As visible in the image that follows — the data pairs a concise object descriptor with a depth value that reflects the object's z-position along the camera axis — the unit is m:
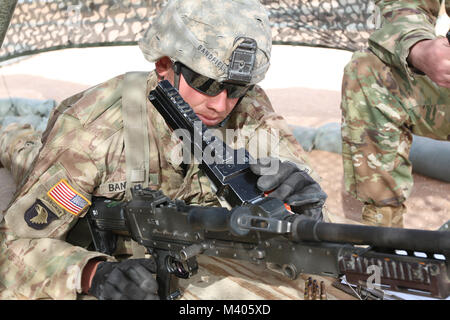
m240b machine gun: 1.64
